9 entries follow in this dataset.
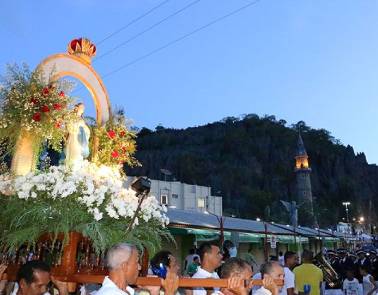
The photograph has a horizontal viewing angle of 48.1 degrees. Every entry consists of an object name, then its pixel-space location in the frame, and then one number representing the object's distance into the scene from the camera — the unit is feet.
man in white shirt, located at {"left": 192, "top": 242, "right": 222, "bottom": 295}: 15.76
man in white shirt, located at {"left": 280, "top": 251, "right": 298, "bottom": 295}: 23.89
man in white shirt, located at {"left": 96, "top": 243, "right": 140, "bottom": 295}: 10.28
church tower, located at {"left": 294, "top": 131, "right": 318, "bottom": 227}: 304.09
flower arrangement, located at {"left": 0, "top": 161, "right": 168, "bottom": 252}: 13.46
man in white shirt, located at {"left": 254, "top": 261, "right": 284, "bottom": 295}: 14.30
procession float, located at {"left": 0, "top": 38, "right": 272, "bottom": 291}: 13.62
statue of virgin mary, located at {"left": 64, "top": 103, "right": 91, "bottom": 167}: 19.81
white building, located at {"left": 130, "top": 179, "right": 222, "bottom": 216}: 168.76
